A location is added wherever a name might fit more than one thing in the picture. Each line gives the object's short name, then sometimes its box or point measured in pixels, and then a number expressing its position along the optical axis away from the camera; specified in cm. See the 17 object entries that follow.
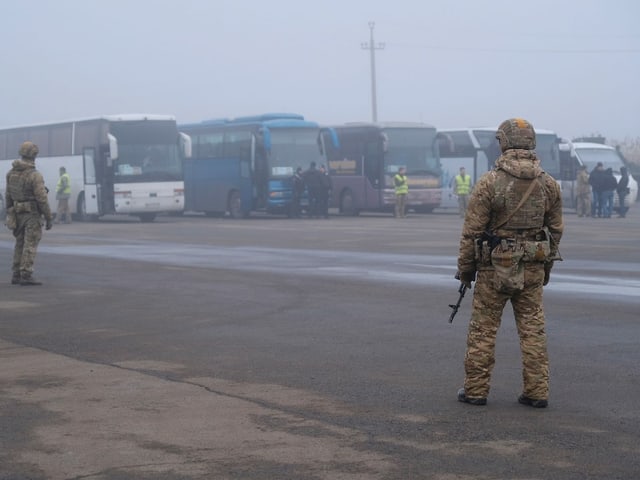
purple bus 4144
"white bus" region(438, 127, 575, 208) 4512
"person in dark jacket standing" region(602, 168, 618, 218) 3812
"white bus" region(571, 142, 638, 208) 4475
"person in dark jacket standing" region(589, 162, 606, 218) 3812
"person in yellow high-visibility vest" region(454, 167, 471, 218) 4109
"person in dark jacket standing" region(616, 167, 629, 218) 3981
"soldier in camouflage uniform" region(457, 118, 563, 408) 750
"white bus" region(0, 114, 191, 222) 3844
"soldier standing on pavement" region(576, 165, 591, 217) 3978
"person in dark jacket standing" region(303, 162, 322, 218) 3859
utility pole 7500
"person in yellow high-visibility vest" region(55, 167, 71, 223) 3784
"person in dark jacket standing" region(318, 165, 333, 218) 3875
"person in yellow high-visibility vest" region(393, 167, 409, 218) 3922
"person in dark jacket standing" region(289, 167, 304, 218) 3909
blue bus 3991
